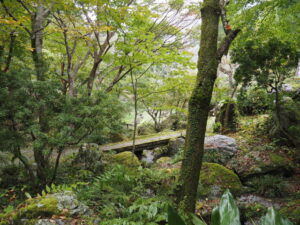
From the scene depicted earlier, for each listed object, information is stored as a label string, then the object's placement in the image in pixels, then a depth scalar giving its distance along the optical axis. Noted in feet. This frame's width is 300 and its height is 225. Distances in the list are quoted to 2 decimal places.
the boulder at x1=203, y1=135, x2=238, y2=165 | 21.13
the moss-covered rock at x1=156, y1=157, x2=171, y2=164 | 25.36
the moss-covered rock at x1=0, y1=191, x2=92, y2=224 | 7.87
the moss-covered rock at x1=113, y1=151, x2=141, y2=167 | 21.79
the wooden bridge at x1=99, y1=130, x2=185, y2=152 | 28.42
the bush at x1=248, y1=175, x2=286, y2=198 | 15.30
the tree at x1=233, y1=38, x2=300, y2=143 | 15.54
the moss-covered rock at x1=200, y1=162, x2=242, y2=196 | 15.88
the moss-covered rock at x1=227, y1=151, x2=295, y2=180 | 17.42
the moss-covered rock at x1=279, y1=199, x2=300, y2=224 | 11.09
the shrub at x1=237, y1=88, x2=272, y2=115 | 19.94
